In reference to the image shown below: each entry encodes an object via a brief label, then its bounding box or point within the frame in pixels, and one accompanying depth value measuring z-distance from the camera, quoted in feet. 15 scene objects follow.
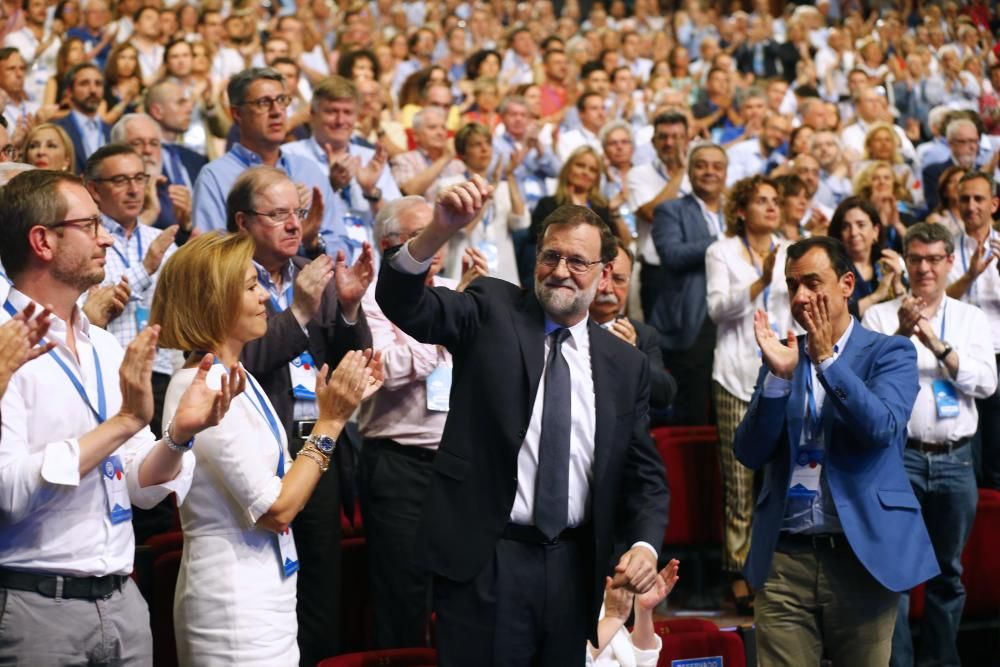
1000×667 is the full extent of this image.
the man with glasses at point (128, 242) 15.71
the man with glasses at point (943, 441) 16.40
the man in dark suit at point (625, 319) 15.94
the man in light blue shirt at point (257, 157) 16.89
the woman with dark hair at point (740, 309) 18.40
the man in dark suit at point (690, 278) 20.31
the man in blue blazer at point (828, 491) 12.78
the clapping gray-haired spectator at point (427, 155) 22.74
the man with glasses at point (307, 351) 13.17
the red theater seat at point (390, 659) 11.47
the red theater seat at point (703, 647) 12.80
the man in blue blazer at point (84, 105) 22.70
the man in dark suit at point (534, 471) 10.39
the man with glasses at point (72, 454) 8.67
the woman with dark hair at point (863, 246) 19.29
